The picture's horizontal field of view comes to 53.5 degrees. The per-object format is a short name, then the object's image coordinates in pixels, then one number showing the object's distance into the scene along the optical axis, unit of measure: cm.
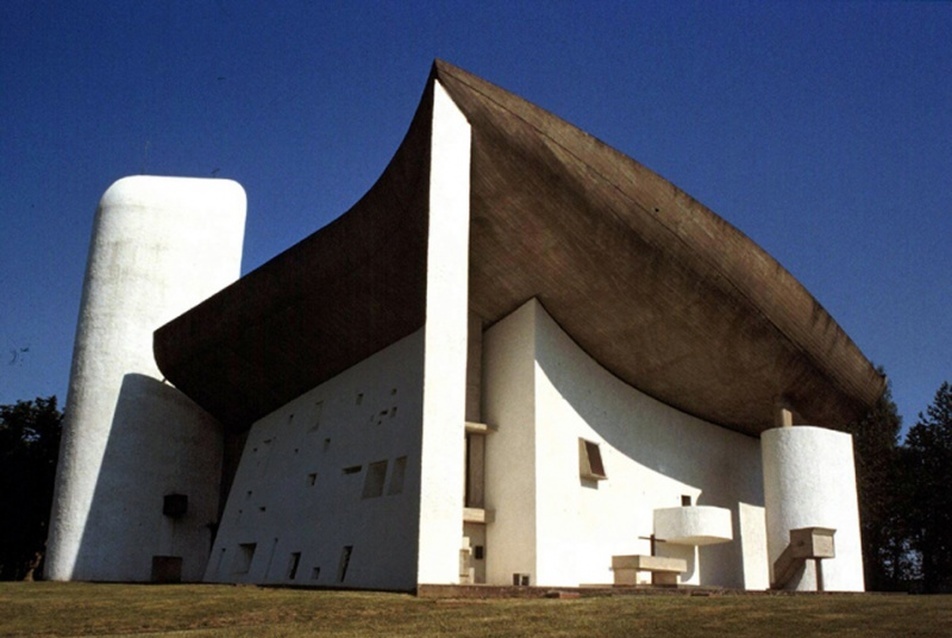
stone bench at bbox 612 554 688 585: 1859
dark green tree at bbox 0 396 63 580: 3219
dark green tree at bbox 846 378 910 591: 2656
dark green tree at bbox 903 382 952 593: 3206
